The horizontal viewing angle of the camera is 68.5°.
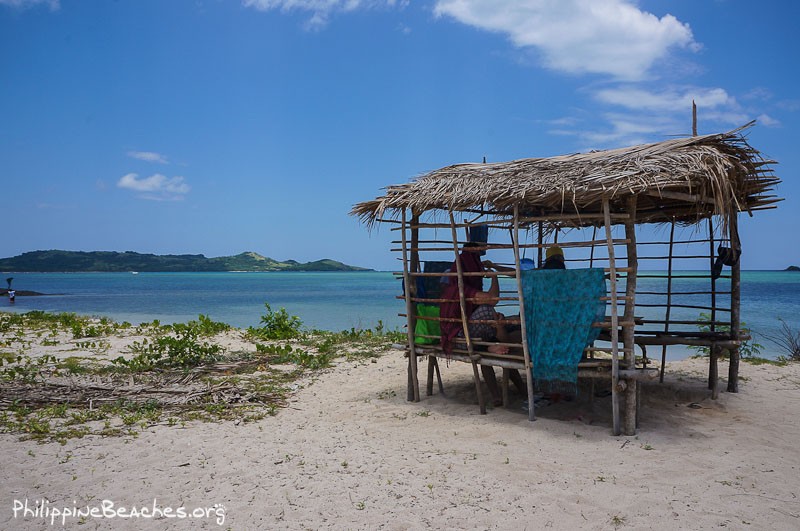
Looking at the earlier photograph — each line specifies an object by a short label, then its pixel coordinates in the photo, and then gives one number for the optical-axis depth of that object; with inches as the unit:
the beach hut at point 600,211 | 205.6
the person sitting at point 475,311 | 240.7
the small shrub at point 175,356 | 341.1
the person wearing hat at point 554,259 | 245.4
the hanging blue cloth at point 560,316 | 214.1
